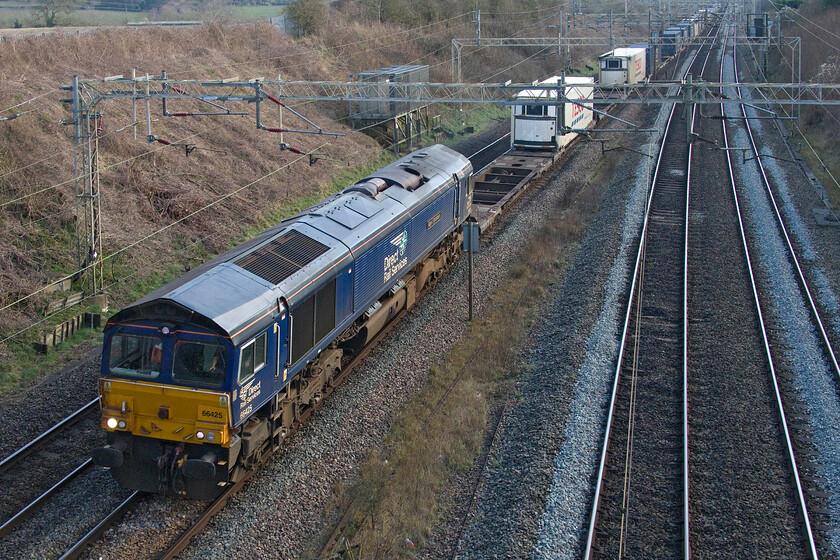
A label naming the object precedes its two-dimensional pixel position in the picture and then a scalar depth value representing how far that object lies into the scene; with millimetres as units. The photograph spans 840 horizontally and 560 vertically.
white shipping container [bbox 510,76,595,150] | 34094
